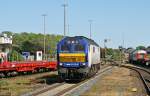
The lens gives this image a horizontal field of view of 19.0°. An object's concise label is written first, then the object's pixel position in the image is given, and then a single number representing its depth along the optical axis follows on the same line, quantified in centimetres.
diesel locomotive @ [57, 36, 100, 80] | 3225
